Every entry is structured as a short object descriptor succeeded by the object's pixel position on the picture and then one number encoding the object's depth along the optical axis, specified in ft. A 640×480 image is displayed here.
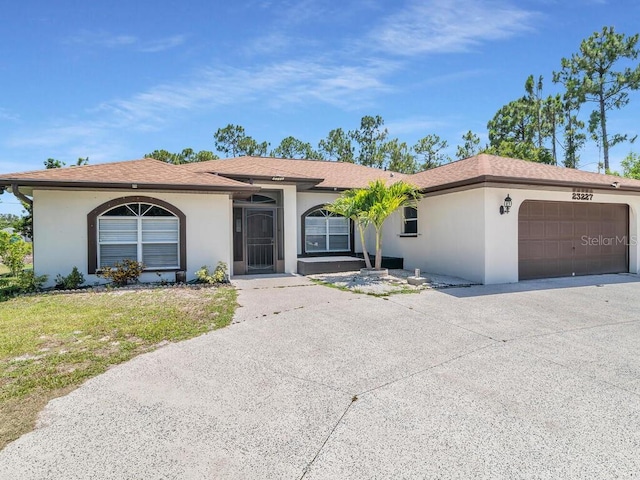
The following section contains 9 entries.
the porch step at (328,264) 42.42
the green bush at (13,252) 40.04
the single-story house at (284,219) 34.27
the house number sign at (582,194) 40.06
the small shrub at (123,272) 34.12
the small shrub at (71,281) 33.22
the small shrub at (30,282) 32.15
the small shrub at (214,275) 35.86
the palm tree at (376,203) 37.70
